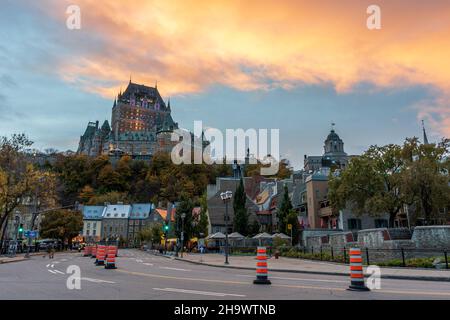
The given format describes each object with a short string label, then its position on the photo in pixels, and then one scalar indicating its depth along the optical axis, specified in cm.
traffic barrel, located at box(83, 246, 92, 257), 4343
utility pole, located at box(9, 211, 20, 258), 4494
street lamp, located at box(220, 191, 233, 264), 3252
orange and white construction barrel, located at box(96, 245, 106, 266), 2302
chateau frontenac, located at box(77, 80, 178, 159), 19238
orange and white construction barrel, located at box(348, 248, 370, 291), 1059
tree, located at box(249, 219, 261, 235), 5801
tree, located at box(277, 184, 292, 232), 5014
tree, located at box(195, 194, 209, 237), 6519
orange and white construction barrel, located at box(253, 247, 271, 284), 1251
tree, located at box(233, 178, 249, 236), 5688
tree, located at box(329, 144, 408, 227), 3603
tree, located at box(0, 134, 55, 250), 3834
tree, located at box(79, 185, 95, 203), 13155
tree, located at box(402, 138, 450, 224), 3134
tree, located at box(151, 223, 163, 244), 7688
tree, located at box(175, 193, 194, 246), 5609
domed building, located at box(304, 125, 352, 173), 13138
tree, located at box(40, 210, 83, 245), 7338
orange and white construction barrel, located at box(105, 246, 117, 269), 1964
